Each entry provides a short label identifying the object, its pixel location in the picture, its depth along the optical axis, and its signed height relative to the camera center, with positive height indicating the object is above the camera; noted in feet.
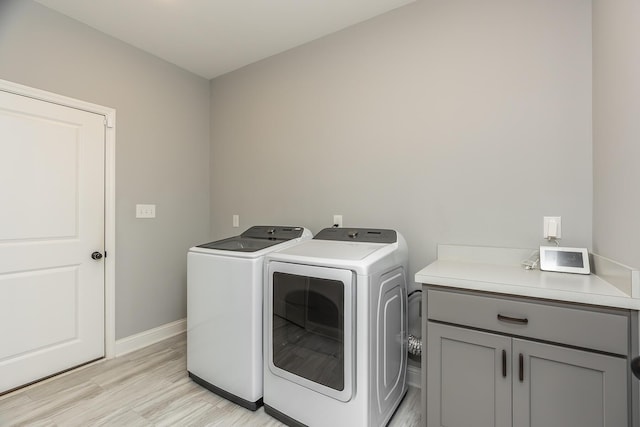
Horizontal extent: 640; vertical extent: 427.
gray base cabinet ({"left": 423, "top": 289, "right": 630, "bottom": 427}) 3.59 -2.09
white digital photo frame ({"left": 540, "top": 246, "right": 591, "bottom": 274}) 4.81 -0.77
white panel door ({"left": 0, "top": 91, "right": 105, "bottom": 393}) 6.42 -0.58
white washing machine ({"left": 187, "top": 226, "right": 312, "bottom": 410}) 5.75 -2.13
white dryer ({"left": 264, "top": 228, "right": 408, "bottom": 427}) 4.72 -2.08
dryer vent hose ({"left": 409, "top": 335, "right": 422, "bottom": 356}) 6.37 -2.86
